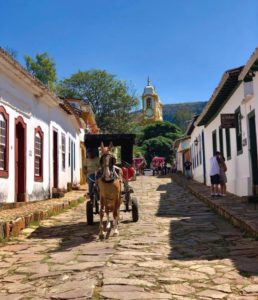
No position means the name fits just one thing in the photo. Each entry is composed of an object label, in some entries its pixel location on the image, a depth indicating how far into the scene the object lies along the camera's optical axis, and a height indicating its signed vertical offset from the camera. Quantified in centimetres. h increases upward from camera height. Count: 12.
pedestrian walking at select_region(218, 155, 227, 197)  1441 +31
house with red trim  1234 +160
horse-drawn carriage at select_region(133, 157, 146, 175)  4359 +145
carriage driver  977 +33
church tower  7849 +1407
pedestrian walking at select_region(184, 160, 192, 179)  3390 +90
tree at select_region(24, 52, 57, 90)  4859 +1298
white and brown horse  788 -12
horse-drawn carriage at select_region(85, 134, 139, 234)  956 +38
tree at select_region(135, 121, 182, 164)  6041 +595
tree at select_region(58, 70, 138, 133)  4875 +981
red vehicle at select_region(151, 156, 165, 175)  4677 +187
